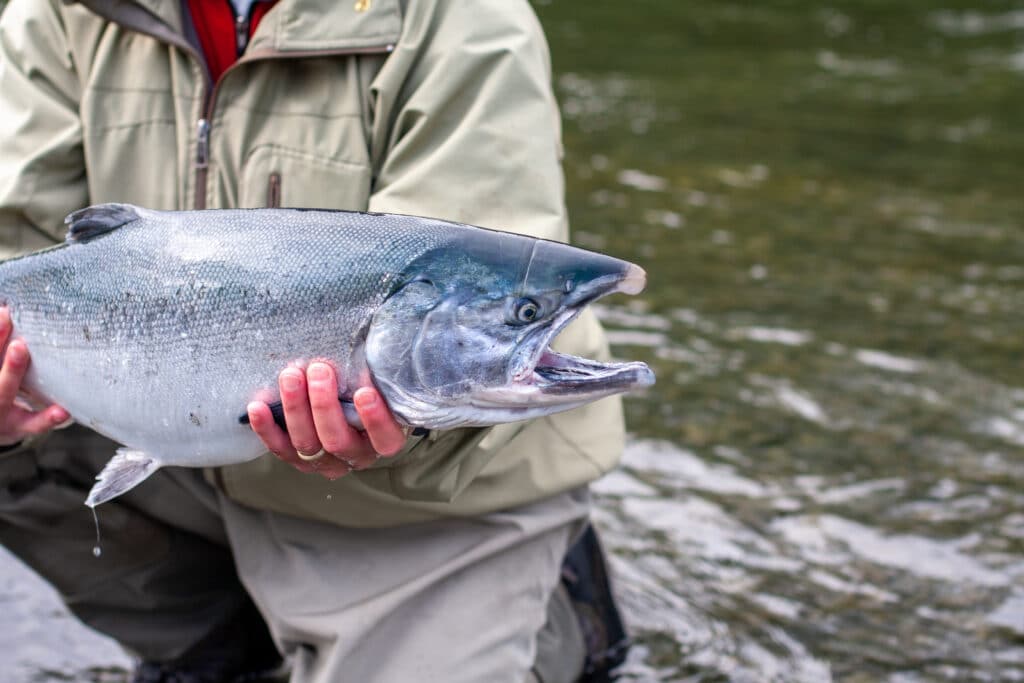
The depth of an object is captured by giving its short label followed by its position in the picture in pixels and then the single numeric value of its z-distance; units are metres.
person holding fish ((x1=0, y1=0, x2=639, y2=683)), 3.08
